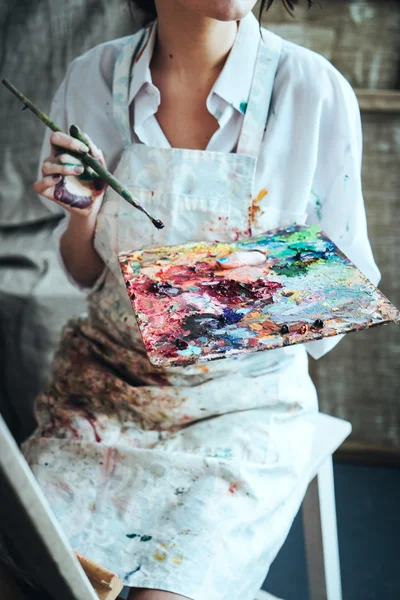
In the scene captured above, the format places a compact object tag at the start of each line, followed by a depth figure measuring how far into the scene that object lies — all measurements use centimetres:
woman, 89
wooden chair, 109
